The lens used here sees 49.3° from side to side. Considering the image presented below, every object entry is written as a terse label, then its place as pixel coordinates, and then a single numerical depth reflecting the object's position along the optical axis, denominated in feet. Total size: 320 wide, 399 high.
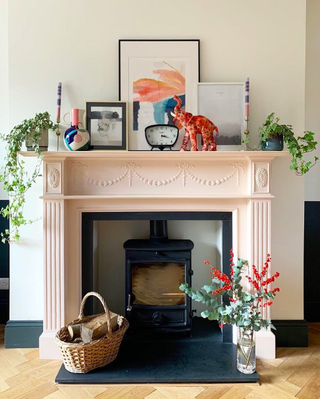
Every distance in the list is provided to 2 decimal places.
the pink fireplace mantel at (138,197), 7.20
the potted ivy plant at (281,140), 6.88
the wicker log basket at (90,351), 6.22
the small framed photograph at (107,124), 7.54
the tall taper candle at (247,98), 7.43
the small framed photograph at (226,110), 7.62
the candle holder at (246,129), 7.43
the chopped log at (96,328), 6.40
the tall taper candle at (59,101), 7.42
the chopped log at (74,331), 6.70
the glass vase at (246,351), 6.45
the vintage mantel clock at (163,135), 7.45
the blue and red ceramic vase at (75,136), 7.11
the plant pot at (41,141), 7.10
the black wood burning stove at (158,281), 7.78
